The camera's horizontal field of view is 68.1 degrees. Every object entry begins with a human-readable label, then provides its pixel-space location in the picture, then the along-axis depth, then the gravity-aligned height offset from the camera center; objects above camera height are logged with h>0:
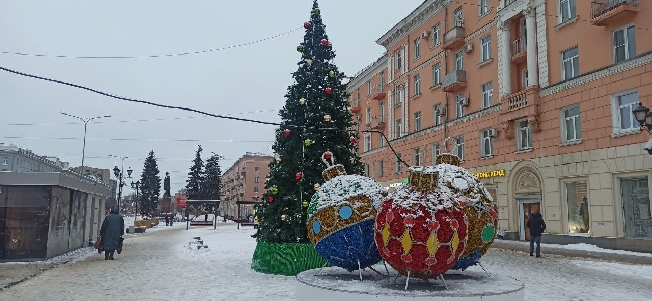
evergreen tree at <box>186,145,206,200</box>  84.88 +5.00
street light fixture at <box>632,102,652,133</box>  13.52 +2.76
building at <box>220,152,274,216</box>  105.67 +7.10
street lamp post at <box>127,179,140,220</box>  70.62 +3.25
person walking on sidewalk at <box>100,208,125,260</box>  15.95 -0.96
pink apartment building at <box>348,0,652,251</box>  18.42 +5.05
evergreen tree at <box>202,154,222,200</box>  84.50 +5.21
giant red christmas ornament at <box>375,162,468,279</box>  6.02 -0.24
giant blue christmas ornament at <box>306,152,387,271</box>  7.32 -0.20
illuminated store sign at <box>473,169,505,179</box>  24.84 +1.99
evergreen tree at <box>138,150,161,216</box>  87.62 +3.54
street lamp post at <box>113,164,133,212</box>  37.24 +2.64
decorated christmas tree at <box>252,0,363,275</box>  12.11 +1.51
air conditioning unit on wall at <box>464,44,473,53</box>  27.69 +9.36
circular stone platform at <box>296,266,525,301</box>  5.91 -1.04
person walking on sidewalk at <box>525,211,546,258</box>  17.03 -0.50
